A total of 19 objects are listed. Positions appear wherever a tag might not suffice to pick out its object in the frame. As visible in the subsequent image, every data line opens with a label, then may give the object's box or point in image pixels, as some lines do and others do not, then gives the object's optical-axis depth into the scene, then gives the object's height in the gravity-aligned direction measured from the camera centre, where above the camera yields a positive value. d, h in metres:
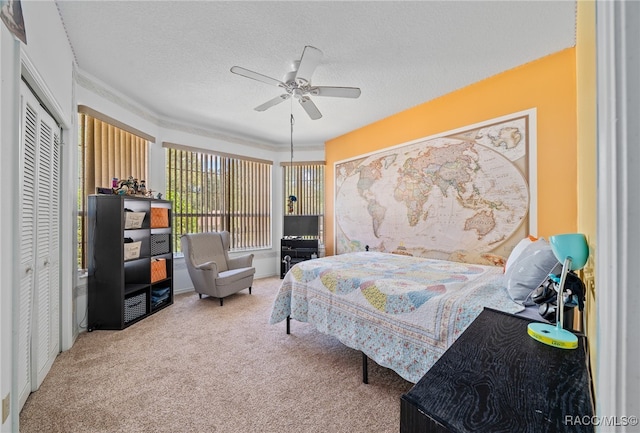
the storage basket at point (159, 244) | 3.52 -0.37
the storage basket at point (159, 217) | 3.51 +0.00
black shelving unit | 2.91 -0.52
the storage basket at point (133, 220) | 3.09 -0.03
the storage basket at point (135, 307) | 3.01 -1.05
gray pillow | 1.52 -0.32
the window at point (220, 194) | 4.41 +0.41
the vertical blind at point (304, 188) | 5.39 +0.60
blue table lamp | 1.03 -0.20
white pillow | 1.95 -0.26
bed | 1.65 -0.63
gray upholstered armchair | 3.72 -0.74
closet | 1.69 -0.20
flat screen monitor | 5.11 -0.16
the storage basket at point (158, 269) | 3.46 -0.70
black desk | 5.00 -0.61
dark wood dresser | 0.64 -0.49
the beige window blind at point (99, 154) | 3.04 +0.78
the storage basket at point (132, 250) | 3.06 -0.39
